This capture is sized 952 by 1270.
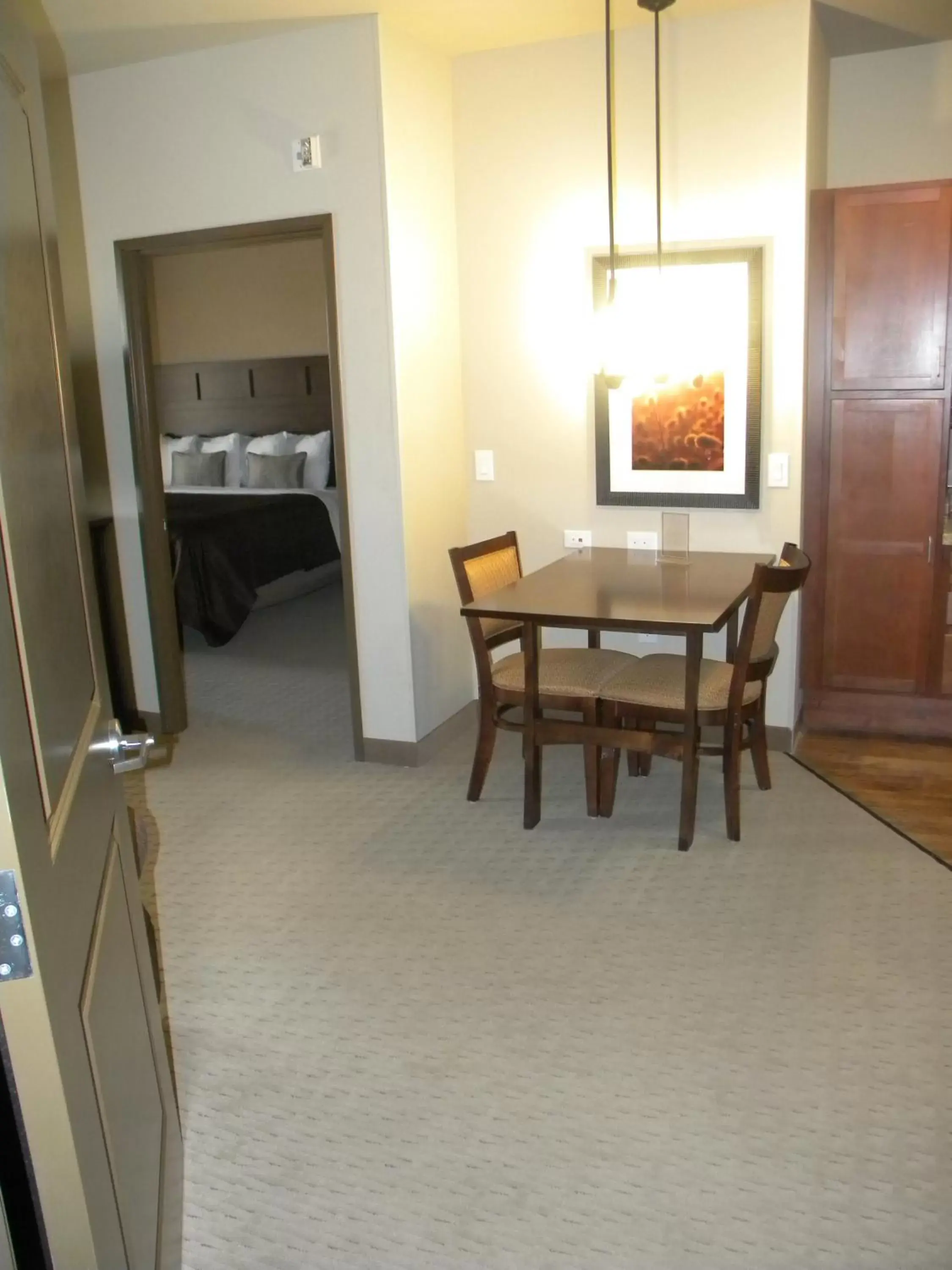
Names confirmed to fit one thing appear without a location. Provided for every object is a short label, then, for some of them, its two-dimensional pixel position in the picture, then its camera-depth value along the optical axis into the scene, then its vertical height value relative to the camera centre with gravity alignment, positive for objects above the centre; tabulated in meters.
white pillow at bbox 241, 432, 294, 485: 8.00 -0.24
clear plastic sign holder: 3.91 -0.50
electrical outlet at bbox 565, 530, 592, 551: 4.29 -0.55
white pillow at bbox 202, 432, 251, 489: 8.08 -0.27
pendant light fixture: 3.30 +0.25
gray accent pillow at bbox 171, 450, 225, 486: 8.06 -0.40
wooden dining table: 3.16 -0.63
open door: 1.01 -0.46
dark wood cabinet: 3.87 -0.26
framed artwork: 3.87 +0.05
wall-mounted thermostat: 3.73 +0.89
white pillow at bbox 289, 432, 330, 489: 7.72 -0.33
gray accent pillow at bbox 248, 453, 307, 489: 7.73 -0.42
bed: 6.02 -0.55
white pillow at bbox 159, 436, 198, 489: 8.28 -0.23
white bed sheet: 7.33 -0.59
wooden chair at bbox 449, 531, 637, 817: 3.49 -0.89
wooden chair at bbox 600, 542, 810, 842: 3.17 -0.91
